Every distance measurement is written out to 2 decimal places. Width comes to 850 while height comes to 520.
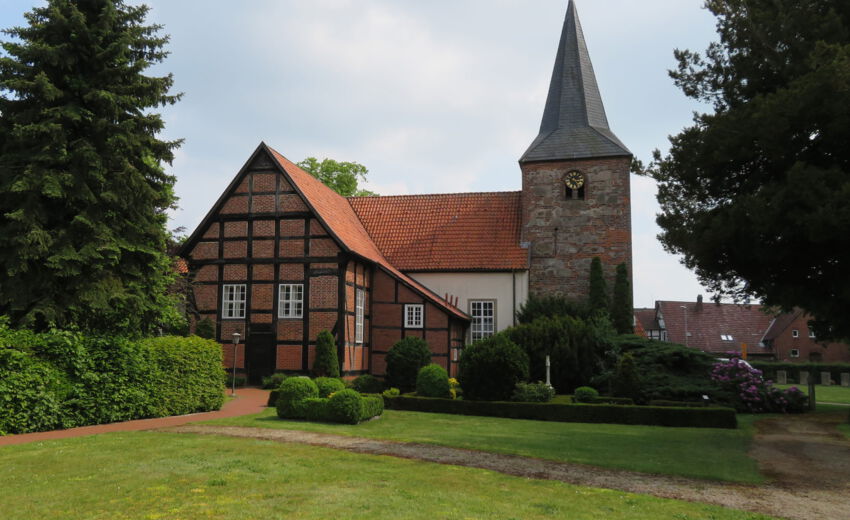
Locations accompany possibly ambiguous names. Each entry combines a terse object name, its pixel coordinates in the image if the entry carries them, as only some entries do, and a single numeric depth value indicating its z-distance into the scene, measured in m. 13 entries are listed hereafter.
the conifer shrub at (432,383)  20.14
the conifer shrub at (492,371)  19.48
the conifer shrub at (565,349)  23.30
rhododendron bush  21.23
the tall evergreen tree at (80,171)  14.12
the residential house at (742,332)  58.12
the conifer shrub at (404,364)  22.19
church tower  29.25
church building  24.47
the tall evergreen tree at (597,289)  27.86
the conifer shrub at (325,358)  22.33
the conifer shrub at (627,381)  20.42
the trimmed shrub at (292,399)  15.98
